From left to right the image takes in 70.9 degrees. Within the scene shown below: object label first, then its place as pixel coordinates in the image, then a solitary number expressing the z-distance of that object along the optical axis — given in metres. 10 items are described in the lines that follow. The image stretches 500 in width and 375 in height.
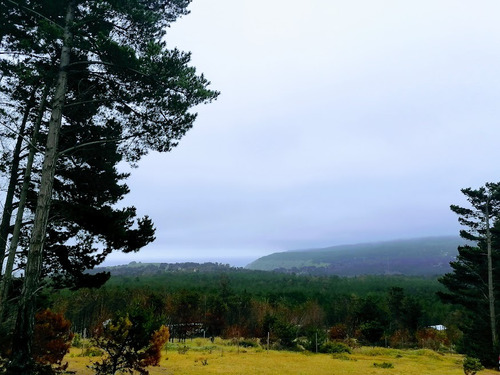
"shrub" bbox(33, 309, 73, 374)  14.93
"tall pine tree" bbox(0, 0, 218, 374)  7.54
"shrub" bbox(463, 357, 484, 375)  18.91
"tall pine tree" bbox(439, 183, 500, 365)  26.20
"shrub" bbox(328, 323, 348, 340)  51.44
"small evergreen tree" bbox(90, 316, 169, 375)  13.92
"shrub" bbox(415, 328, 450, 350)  46.20
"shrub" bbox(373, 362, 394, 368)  27.55
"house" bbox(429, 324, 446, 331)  59.14
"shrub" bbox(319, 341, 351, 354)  39.03
